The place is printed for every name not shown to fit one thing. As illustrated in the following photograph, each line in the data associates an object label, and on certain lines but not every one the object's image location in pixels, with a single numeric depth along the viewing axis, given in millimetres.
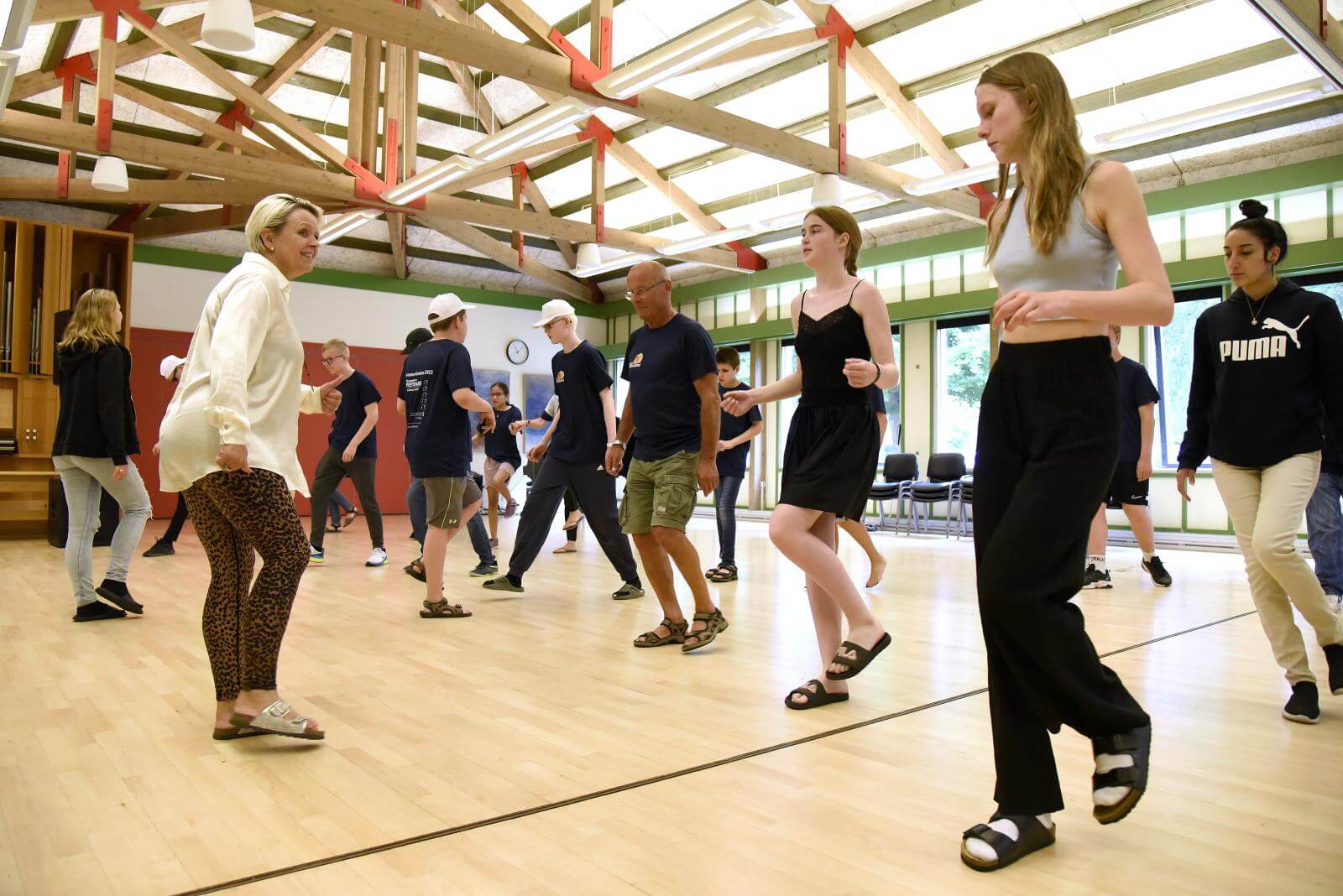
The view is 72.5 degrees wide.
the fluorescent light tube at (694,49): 6051
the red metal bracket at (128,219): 12578
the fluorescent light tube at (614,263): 12538
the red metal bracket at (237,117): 11883
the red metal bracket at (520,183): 13329
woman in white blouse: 2162
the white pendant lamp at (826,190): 8641
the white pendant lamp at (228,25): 5176
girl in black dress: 2664
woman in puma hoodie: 2568
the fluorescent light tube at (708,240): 10902
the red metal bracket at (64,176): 10367
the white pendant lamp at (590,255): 11711
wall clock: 15641
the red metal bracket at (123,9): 7336
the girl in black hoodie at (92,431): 4031
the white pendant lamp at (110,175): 7562
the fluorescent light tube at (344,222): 10883
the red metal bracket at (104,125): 8227
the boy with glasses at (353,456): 6211
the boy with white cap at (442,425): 4309
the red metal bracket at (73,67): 10055
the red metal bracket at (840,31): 9320
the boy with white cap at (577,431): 4602
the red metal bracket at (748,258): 14102
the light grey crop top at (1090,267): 1459
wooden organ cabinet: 8688
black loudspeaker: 7848
